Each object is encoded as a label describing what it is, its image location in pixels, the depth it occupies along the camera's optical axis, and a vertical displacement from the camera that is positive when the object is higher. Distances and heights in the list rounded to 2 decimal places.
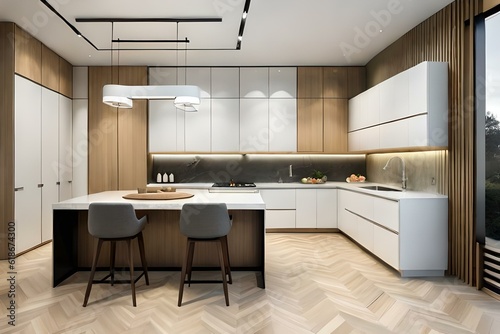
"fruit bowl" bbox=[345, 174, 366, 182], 5.62 -0.19
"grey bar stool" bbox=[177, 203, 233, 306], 2.62 -0.47
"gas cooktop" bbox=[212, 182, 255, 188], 5.27 -0.29
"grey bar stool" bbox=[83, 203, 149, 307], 2.65 -0.48
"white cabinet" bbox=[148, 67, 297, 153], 5.54 +0.95
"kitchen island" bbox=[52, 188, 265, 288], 3.26 -0.80
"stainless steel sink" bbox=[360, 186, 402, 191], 4.54 -0.31
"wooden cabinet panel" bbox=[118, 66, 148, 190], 5.44 +0.49
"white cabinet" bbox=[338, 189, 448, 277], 3.28 -0.71
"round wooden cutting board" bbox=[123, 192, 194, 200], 3.05 -0.28
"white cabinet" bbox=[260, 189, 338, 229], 5.29 -0.68
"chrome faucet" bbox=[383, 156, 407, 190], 4.15 -0.12
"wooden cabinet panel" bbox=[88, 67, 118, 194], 5.43 +0.41
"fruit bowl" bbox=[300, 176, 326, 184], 5.57 -0.22
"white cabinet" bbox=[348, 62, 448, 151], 3.26 +0.67
